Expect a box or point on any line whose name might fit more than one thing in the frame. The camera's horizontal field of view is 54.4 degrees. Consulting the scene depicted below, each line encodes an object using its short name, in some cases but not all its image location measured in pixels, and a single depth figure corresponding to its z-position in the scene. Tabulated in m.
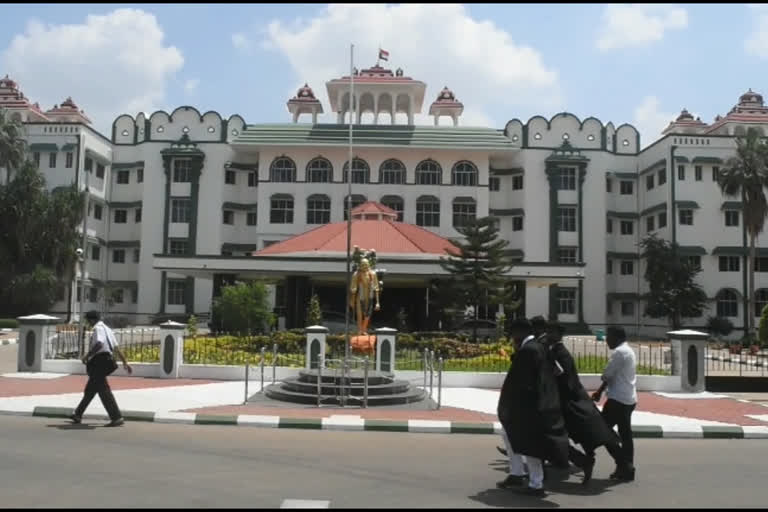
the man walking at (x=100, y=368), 10.56
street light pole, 19.80
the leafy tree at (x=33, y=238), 42.00
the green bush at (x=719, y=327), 45.50
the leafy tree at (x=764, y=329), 28.64
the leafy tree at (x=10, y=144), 42.50
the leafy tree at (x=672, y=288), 43.88
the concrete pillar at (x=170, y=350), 17.88
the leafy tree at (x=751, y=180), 39.72
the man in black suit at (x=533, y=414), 6.99
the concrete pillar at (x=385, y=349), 17.55
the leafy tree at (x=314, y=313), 26.67
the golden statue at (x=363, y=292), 22.11
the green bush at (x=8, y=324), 39.84
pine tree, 29.95
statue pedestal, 21.72
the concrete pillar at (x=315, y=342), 17.68
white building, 47.62
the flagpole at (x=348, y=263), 23.75
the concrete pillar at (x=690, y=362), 17.41
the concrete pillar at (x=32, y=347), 18.27
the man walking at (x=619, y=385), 8.26
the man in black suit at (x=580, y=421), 7.60
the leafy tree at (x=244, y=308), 27.58
